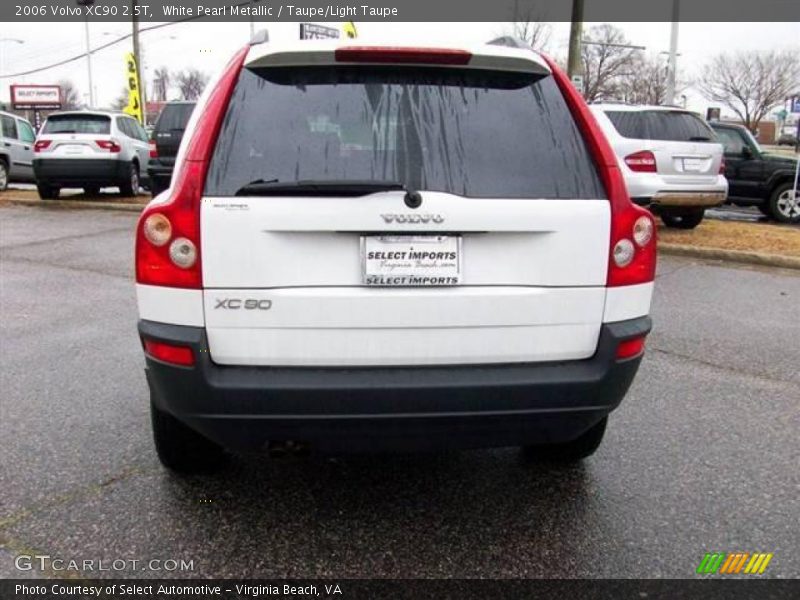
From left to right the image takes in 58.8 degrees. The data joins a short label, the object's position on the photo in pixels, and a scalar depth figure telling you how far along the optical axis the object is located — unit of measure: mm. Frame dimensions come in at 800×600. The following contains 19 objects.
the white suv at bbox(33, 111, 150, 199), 13867
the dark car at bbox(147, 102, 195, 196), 11992
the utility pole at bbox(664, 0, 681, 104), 24192
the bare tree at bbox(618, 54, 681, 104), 50625
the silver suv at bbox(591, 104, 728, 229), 9648
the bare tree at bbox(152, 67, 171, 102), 75556
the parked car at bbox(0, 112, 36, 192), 16562
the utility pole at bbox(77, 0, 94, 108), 40612
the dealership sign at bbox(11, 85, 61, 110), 58719
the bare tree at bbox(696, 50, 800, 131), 54969
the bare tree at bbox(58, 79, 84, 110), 86200
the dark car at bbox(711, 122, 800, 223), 12688
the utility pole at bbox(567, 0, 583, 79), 15977
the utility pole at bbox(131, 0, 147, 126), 26891
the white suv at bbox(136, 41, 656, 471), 2258
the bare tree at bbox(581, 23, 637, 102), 47438
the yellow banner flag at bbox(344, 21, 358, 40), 16984
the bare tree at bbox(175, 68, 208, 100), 64175
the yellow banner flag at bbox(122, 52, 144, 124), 27500
